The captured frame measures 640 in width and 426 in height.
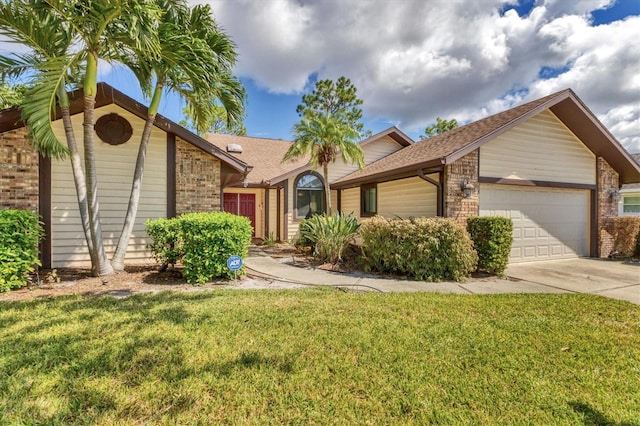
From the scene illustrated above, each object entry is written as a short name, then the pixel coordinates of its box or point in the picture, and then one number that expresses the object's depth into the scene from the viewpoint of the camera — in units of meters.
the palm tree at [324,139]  11.01
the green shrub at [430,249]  6.91
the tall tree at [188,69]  6.01
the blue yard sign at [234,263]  6.21
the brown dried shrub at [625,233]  10.38
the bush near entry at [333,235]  8.50
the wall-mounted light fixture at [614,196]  11.01
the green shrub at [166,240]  6.33
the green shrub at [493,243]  7.41
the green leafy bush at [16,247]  5.42
